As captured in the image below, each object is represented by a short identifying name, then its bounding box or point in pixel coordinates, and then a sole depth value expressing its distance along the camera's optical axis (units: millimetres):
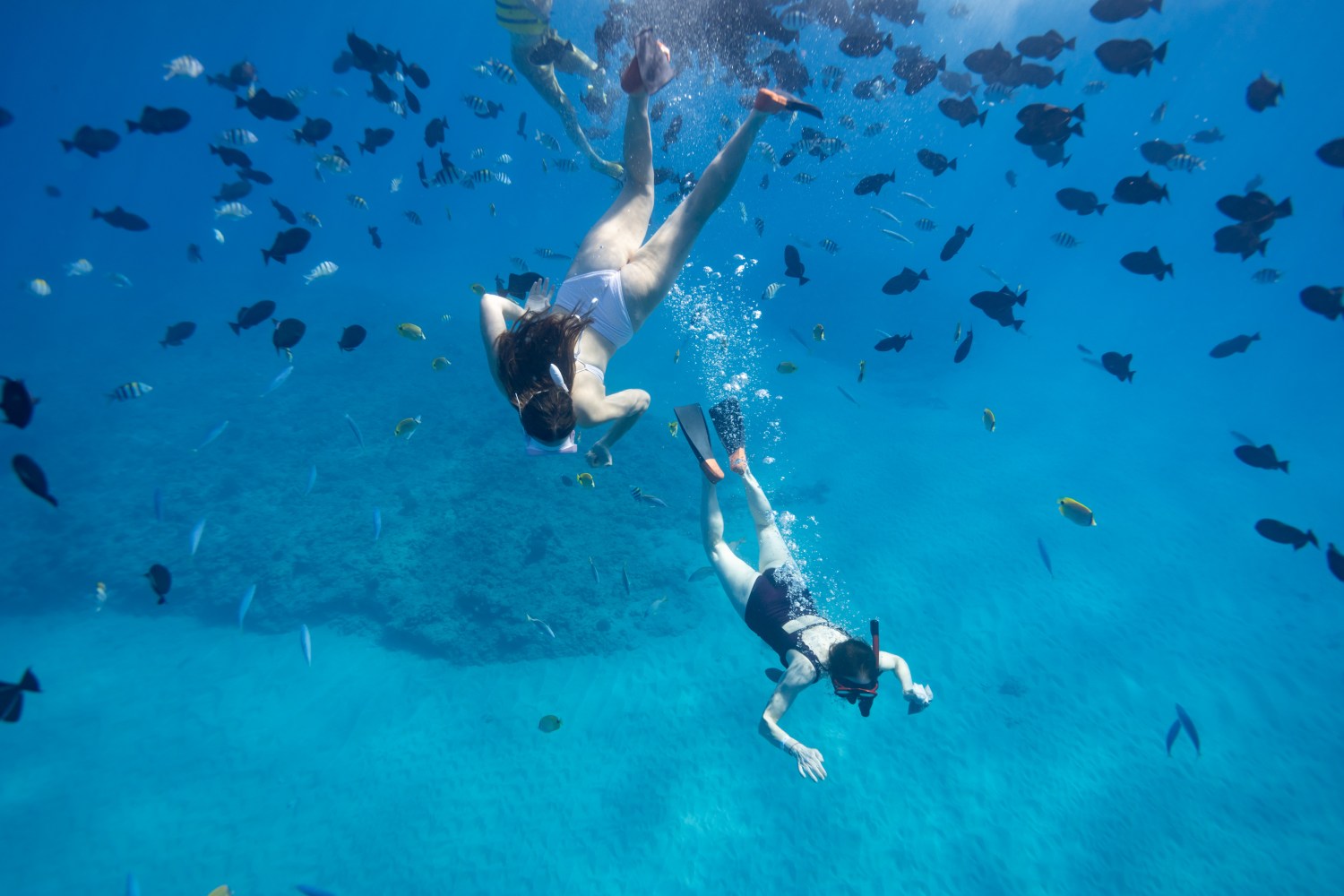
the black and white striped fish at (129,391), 7562
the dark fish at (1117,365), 7184
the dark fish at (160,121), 7453
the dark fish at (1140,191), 6688
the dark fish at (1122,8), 7656
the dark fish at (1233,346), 8453
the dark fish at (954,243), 7637
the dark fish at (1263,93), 6547
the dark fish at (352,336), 6598
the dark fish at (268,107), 8184
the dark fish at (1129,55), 6957
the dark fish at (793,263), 7621
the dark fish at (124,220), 8914
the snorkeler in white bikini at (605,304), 3496
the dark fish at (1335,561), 5598
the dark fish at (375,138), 9922
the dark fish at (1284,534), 6227
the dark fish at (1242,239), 6508
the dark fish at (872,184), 8430
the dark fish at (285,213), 9219
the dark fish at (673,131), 12445
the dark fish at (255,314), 6449
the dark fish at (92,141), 8188
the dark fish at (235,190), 10164
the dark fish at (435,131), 9023
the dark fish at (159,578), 5633
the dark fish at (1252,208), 6203
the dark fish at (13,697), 4316
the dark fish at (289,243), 6629
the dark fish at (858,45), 10250
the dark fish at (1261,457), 6788
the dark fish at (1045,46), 8039
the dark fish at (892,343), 7520
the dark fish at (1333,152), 6066
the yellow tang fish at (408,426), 7910
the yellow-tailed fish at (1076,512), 7010
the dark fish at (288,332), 5988
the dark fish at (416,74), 8906
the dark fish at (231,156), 8375
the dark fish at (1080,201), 8008
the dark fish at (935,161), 9161
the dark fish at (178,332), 8711
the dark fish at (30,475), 4301
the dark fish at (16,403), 3953
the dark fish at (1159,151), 8914
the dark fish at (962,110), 9508
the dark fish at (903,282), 7879
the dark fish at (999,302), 6691
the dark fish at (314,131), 8742
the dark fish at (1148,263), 7055
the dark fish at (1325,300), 6141
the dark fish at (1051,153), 8160
